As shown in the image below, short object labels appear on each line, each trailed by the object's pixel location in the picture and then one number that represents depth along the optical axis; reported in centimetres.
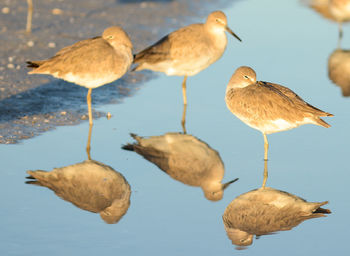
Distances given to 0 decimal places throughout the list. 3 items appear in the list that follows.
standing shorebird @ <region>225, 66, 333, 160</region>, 1512
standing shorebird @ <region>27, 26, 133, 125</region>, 1744
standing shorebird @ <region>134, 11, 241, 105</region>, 2006
